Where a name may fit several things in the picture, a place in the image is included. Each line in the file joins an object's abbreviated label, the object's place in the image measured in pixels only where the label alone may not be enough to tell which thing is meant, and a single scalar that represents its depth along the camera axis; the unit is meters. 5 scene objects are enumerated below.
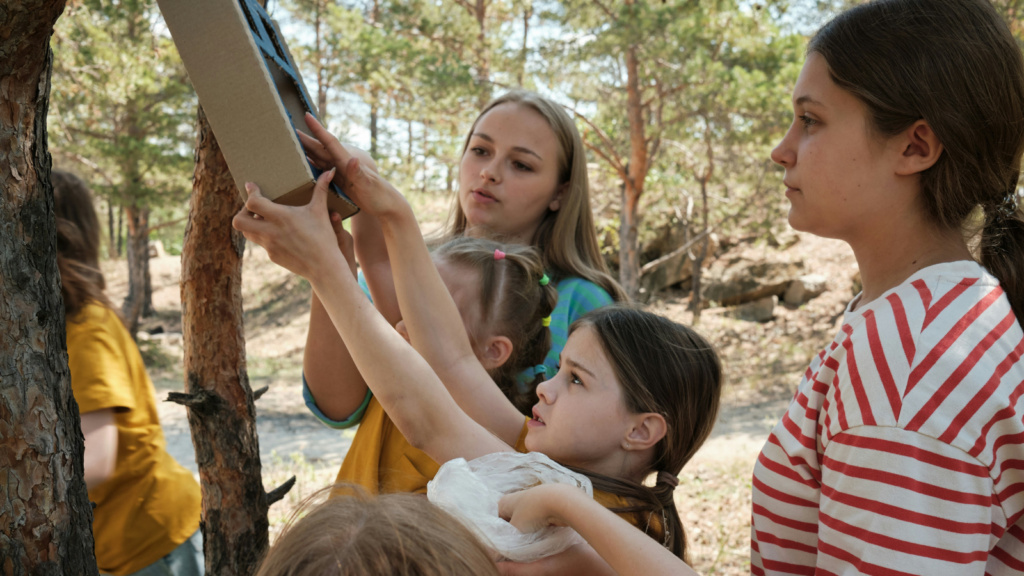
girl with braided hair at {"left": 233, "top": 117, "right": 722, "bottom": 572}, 1.25
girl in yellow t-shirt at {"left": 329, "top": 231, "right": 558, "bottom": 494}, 1.65
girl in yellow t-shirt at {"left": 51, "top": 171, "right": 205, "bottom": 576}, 1.85
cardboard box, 1.17
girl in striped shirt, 0.95
